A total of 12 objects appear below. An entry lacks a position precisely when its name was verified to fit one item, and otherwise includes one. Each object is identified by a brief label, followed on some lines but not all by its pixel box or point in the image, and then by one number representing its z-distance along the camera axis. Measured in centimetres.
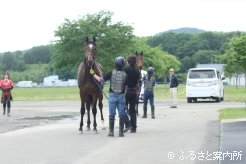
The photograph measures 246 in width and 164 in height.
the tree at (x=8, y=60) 18759
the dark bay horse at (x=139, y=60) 1992
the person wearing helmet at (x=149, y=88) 2139
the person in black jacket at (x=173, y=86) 2931
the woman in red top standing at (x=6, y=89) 2530
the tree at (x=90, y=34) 6644
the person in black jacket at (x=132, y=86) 1570
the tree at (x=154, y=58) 8588
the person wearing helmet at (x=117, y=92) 1485
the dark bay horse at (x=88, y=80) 1550
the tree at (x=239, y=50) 5468
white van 3444
